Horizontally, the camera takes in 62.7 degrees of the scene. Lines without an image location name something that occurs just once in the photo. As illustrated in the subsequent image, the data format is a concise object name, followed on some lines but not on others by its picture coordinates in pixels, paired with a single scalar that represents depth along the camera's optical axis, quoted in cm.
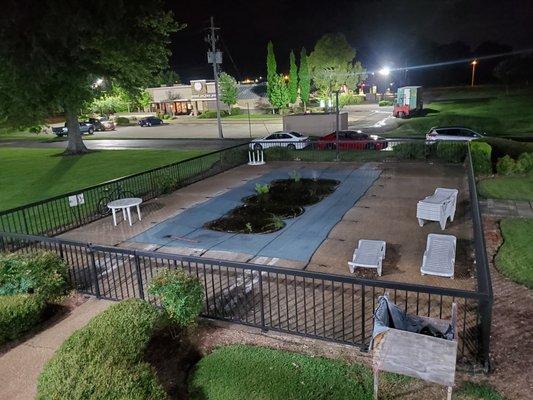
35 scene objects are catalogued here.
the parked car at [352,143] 2387
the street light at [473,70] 7129
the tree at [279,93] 6072
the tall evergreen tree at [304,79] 6625
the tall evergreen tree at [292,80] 6544
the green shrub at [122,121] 6238
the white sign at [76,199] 1187
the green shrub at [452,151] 1916
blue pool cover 1011
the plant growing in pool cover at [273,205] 1179
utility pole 3828
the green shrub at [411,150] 2020
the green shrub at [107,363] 445
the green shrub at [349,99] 6352
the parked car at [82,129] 5047
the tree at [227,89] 6519
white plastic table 1235
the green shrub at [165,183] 1623
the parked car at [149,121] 5912
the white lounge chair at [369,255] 838
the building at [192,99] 7362
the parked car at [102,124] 5353
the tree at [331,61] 7200
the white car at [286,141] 2429
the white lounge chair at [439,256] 805
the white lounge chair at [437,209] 1059
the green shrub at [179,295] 616
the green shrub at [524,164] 1656
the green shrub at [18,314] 658
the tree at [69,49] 1441
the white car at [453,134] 2495
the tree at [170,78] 10975
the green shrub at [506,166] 1655
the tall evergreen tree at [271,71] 6094
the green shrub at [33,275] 737
